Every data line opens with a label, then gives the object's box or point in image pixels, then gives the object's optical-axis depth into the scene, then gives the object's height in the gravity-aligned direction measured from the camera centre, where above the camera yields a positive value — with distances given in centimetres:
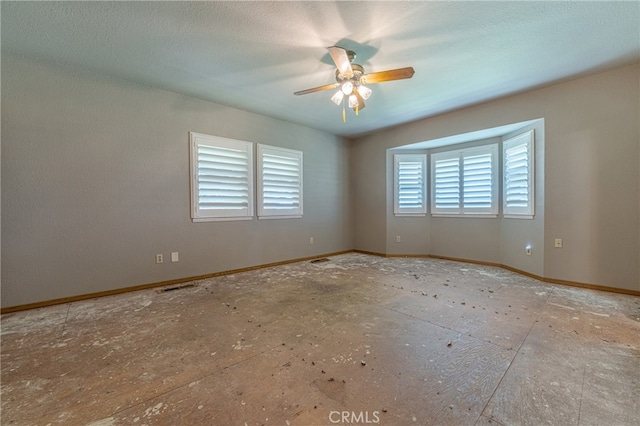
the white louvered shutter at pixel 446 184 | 498 +57
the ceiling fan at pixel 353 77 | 236 +132
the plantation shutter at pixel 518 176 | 382 +57
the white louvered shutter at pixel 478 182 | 458 +56
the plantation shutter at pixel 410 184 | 538 +59
